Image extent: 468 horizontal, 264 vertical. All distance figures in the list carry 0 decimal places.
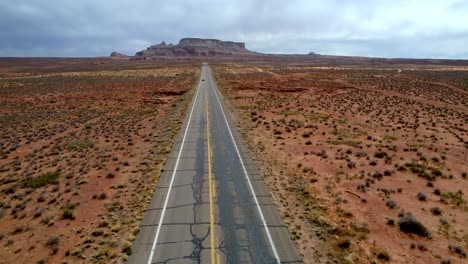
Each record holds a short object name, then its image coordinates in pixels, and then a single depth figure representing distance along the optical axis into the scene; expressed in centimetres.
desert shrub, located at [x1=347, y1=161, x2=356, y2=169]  2492
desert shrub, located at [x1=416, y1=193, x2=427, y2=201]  1956
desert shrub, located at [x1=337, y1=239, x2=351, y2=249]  1498
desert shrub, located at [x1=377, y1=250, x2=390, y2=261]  1412
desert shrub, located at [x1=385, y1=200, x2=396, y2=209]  1859
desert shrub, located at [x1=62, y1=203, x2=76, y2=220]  1761
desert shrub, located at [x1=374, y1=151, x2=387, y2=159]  2706
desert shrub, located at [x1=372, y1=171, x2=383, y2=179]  2285
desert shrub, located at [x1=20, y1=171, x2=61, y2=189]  2190
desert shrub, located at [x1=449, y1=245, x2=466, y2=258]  1440
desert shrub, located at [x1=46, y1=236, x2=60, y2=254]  1478
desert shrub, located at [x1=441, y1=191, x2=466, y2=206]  1922
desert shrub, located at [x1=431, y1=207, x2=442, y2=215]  1802
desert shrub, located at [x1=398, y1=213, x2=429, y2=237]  1611
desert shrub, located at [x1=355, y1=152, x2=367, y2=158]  2711
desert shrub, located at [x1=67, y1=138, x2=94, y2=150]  3052
